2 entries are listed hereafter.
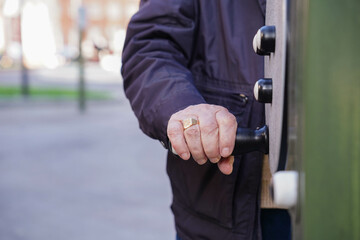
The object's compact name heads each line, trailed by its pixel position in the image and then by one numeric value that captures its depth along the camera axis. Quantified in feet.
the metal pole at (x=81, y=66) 31.94
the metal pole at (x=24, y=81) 40.09
